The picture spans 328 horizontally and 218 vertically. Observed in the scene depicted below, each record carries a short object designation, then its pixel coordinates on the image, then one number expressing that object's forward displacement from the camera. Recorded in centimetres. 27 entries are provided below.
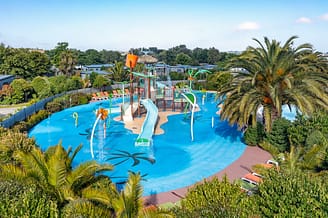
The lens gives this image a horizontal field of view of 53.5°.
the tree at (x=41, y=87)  3481
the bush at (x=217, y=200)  775
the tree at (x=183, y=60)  7756
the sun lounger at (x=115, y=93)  4003
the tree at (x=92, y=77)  4372
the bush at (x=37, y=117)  2557
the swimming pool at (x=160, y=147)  1620
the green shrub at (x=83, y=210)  677
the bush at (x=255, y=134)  1981
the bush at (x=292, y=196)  776
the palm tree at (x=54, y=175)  848
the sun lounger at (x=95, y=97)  3782
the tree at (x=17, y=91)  3456
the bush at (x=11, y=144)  1254
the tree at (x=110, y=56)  8915
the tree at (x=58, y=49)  5784
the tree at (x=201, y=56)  9273
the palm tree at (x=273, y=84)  1680
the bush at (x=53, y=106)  3077
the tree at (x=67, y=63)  4781
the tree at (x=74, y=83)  3801
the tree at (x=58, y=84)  3612
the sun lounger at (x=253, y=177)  1366
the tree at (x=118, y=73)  4625
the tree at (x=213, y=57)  8969
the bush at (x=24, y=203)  618
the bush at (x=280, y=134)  1739
